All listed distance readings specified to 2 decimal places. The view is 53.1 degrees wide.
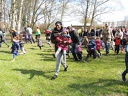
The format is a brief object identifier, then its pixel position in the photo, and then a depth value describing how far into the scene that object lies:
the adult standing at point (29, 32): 14.57
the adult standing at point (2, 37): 10.71
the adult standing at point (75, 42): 6.91
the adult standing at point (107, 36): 9.25
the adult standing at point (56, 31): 4.97
